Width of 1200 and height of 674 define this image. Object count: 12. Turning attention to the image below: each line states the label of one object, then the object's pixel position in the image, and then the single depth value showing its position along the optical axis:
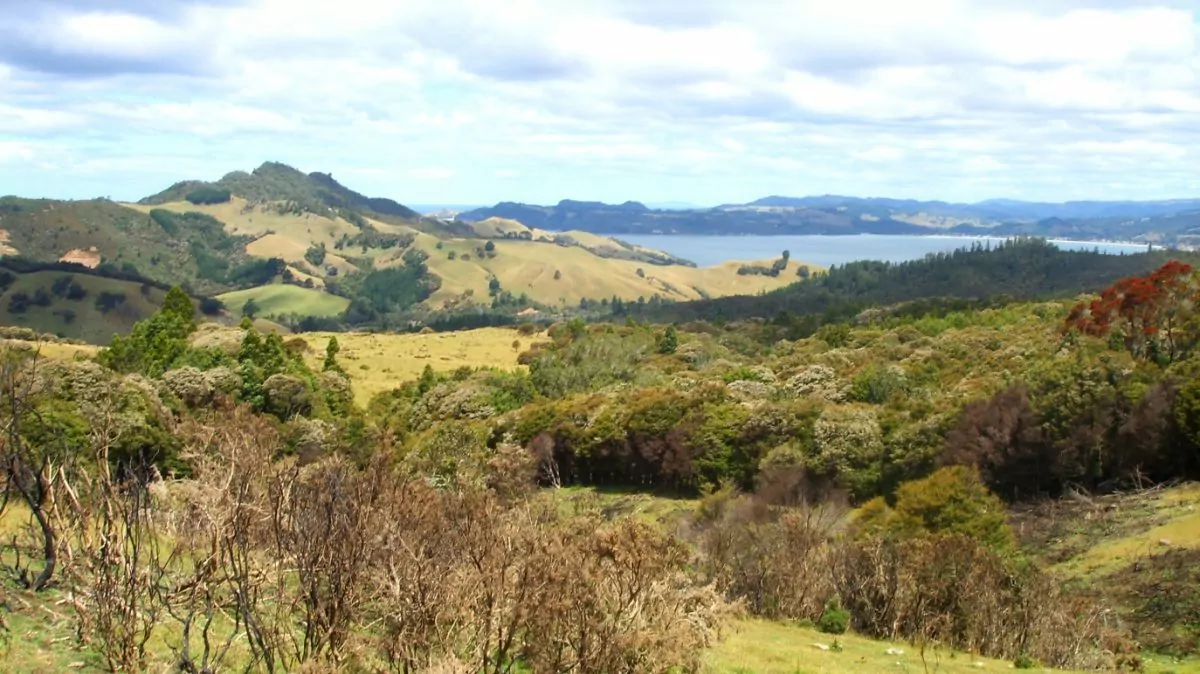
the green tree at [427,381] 67.31
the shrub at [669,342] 87.81
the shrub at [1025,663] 19.02
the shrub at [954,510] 27.62
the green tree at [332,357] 71.19
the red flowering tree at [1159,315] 47.91
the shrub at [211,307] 149.75
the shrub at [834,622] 23.08
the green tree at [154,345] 63.03
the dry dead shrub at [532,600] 10.49
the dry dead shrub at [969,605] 21.06
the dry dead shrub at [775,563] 24.72
